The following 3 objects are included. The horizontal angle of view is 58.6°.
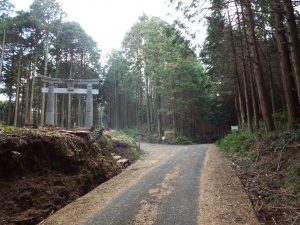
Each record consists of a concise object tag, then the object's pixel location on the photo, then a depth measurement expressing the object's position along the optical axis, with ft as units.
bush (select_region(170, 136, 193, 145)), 89.93
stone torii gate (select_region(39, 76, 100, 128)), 55.04
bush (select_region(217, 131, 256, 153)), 41.93
